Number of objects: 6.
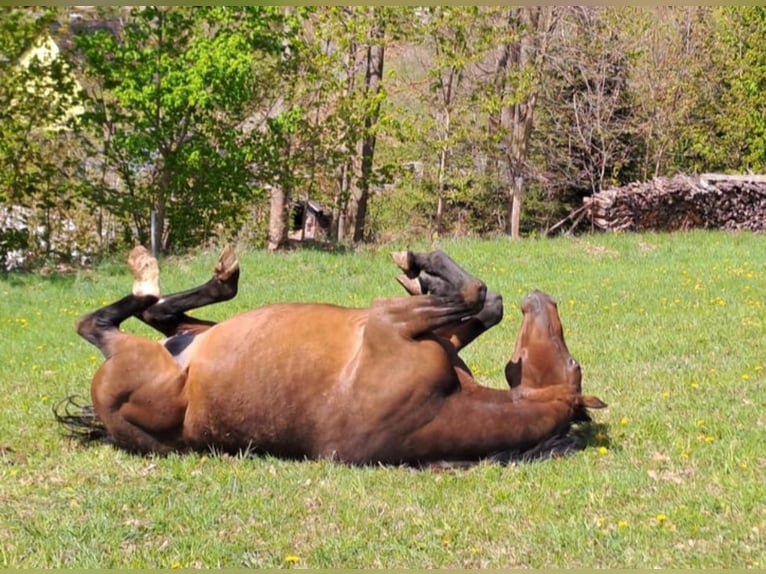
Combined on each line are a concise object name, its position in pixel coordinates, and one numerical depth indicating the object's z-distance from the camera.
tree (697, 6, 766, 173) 26.70
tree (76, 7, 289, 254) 15.69
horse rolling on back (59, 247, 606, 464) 4.95
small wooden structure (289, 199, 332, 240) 27.09
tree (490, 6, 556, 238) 22.45
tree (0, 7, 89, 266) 16.00
